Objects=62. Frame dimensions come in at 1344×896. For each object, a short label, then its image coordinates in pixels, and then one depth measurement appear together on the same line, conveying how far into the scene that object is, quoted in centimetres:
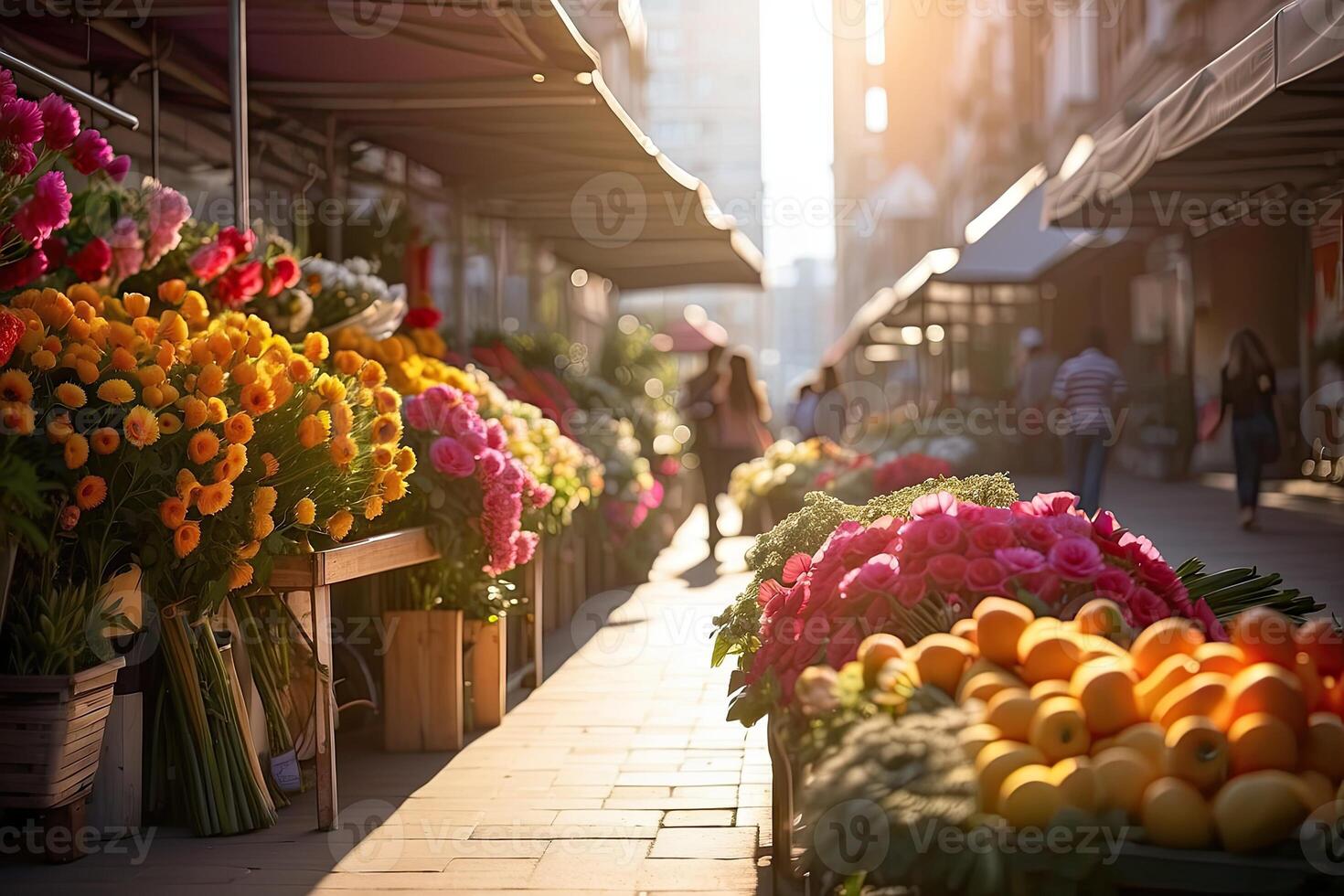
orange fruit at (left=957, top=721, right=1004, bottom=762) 262
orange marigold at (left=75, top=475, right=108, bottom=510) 389
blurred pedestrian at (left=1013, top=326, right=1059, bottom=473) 1733
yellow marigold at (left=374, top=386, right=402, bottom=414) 489
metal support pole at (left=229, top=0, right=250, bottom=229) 595
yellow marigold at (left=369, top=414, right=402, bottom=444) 462
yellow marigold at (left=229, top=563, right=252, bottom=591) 431
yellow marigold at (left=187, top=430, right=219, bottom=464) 397
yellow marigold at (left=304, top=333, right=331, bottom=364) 460
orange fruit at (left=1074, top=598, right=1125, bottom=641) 297
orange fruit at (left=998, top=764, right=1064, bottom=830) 248
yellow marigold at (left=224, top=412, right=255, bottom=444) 403
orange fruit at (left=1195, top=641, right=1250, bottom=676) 274
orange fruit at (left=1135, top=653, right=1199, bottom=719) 270
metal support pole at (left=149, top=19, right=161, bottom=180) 716
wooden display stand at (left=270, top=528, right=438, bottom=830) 452
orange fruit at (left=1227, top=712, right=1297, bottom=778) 253
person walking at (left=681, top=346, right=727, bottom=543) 1312
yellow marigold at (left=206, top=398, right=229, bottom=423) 404
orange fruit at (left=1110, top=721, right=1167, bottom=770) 257
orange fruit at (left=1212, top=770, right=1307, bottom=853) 244
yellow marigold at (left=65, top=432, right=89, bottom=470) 382
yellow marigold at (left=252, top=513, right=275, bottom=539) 417
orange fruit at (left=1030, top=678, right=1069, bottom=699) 270
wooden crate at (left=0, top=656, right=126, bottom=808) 398
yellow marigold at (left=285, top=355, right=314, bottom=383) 433
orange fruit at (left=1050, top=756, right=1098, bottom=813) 251
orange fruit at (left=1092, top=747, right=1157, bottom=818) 252
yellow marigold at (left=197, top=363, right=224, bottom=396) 409
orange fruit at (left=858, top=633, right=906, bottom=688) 290
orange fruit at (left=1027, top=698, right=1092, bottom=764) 261
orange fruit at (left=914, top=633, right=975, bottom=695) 287
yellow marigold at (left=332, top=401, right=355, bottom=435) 435
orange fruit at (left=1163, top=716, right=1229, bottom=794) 252
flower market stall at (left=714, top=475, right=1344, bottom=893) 245
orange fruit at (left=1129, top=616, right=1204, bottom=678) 281
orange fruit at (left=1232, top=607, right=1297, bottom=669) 278
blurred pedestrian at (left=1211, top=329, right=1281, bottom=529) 1162
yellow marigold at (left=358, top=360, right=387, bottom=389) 488
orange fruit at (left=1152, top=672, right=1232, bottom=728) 261
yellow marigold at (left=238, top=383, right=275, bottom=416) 414
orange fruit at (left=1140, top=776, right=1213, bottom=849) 246
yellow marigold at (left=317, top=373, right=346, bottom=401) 437
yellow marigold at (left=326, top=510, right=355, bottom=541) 446
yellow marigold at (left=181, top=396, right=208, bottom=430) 400
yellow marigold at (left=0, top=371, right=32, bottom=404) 380
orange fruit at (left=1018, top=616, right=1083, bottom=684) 280
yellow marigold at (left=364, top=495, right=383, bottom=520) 455
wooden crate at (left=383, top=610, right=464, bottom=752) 575
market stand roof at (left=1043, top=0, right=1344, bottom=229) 641
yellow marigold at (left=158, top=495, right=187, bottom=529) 400
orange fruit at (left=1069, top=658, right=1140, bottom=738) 265
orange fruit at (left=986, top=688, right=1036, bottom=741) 267
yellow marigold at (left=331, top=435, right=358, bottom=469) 433
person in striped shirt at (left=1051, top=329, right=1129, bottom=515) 1166
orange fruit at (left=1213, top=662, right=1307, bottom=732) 258
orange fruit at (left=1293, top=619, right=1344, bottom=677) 284
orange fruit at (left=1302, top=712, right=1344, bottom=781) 255
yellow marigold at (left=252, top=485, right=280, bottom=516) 414
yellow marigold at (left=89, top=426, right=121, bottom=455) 392
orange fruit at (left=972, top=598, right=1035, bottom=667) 288
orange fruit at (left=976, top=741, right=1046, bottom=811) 254
